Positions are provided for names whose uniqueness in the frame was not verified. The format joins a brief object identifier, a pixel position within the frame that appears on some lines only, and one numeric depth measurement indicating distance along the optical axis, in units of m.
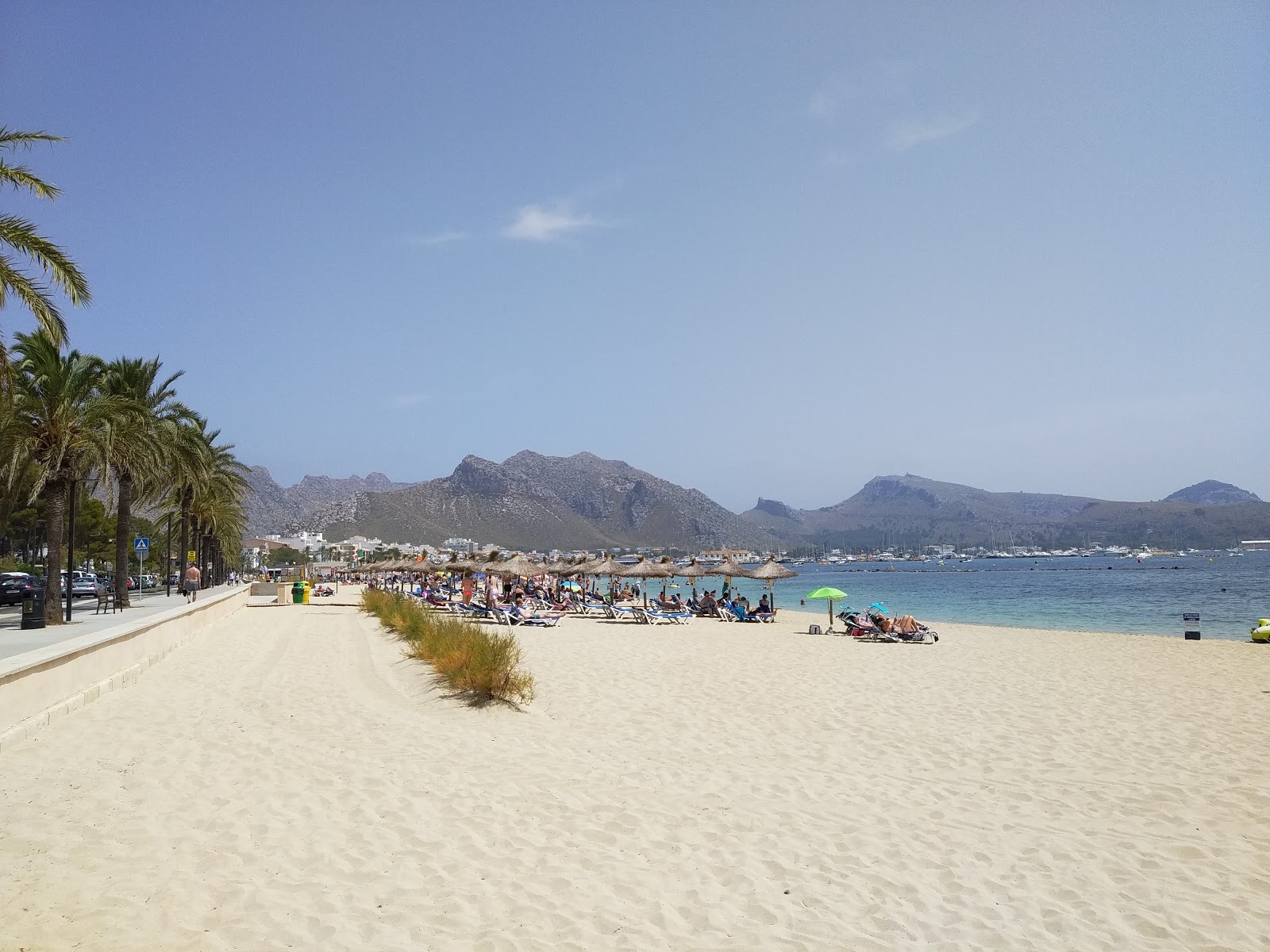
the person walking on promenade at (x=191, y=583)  25.52
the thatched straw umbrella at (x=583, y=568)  30.64
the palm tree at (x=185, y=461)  23.06
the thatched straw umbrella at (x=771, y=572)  26.39
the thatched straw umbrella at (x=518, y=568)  29.55
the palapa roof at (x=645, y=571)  27.88
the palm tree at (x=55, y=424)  15.03
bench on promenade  19.28
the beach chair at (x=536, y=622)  21.16
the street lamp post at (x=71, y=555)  17.25
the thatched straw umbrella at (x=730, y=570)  27.30
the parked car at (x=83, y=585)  29.06
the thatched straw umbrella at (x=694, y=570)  27.44
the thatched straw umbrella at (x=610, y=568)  29.75
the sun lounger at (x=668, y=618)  23.70
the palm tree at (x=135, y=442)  17.84
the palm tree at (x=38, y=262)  9.26
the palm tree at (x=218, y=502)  33.50
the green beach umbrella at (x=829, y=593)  20.86
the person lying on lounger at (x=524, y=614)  21.53
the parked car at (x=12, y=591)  23.53
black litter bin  14.81
